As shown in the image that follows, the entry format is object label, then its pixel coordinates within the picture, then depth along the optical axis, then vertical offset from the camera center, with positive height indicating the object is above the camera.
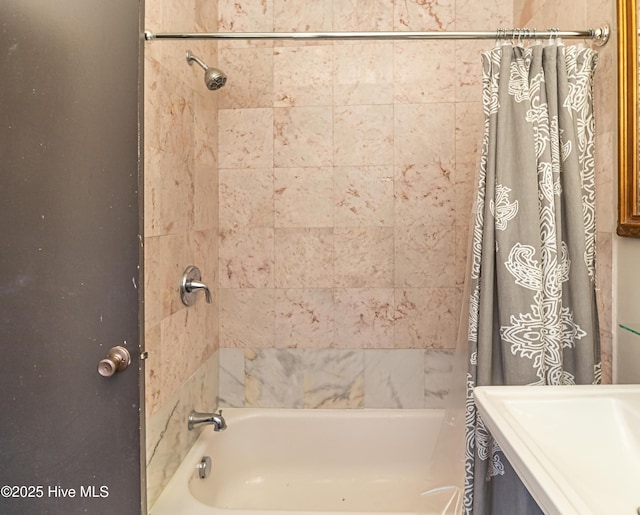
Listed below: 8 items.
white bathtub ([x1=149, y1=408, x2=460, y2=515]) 2.01 -0.83
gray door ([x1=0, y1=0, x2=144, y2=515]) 1.11 +0.01
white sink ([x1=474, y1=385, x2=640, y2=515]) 0.75 -0.34
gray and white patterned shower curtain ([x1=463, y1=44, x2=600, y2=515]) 1.26 +0.05
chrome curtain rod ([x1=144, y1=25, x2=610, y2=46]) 1.32 +0.65
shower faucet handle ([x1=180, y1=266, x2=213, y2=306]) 1.68 -0.09
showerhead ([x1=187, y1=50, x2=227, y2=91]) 1.70 +0.65
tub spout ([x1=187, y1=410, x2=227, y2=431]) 1.74 -0.58
